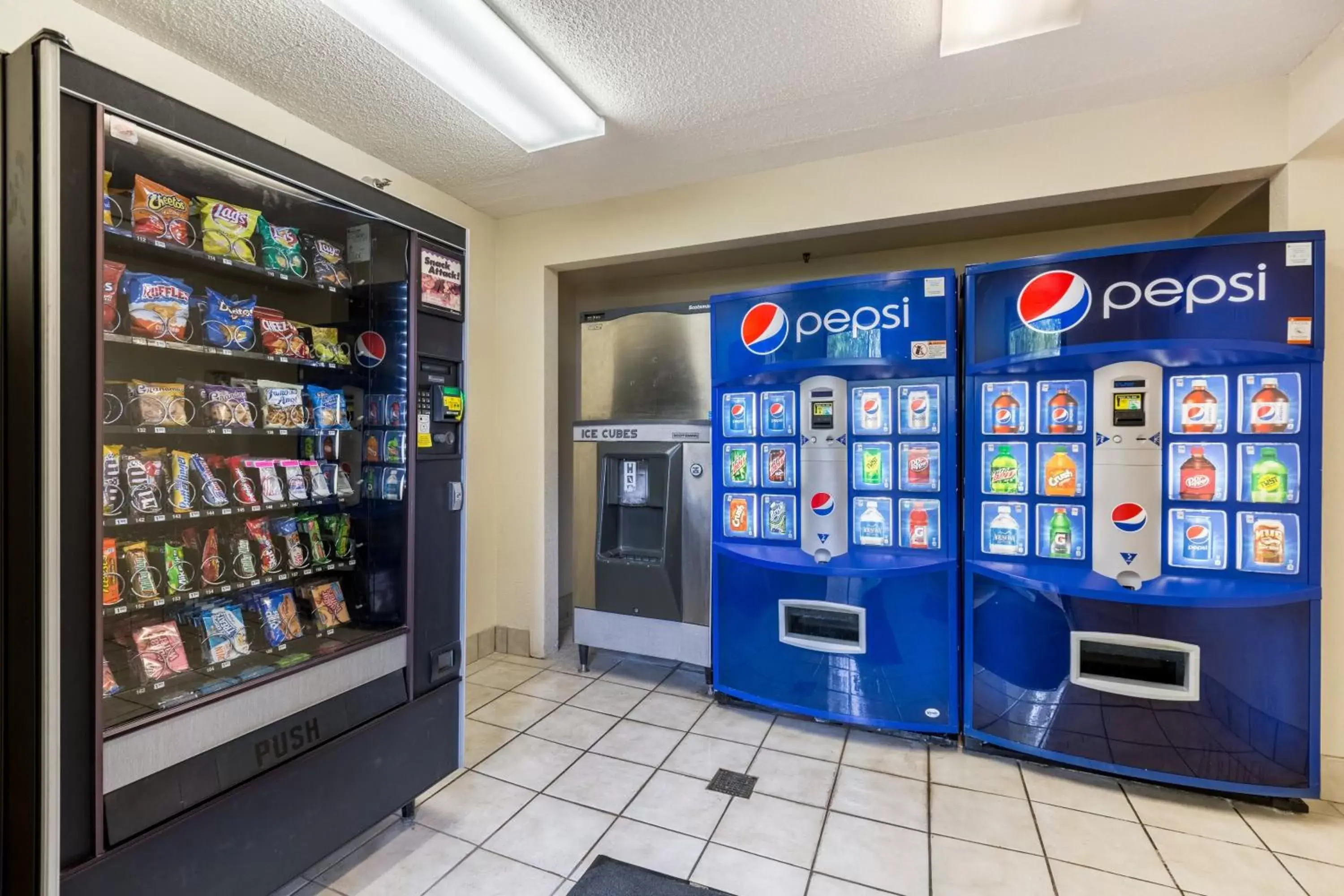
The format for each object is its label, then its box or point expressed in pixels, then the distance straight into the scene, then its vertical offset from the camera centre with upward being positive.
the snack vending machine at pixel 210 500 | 1.19 -0.15
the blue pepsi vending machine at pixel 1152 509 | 2.05 -0.24
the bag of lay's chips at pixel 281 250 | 1.83 +0.63
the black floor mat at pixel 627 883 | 1.73 -1.31
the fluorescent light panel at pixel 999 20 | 1.81 +1.36
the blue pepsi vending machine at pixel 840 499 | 2.53 -0.24
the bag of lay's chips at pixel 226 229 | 1.67 +0.63
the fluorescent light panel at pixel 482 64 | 1.80 +1.34
